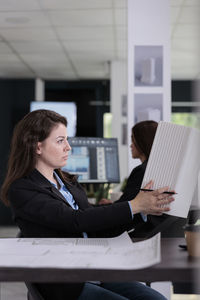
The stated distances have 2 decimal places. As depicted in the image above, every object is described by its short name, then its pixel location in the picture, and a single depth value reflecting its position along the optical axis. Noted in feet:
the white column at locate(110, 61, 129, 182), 25.85
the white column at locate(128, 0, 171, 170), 13.46
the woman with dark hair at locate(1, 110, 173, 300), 4.51
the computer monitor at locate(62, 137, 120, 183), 11.78
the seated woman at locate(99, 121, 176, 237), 8.16
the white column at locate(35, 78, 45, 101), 31.27
